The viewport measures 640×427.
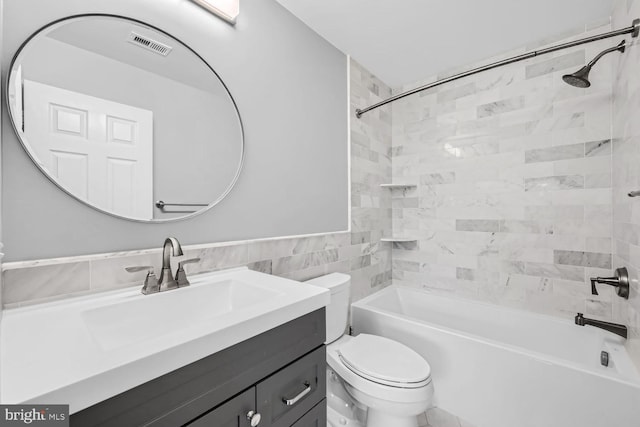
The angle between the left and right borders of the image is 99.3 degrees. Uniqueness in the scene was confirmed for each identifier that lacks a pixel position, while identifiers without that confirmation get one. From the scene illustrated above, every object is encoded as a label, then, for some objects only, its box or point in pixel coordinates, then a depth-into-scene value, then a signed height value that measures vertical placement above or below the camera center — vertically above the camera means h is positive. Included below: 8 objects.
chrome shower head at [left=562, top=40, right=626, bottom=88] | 1.41 +0.72
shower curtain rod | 1.29 +0.89
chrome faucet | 1.00 -0.24
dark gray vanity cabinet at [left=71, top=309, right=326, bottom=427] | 0.55 -0.44
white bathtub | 1.28 -0.87
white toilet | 1.28 -0.81
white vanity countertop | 0.48 -0.30
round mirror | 0.90 +0.37
